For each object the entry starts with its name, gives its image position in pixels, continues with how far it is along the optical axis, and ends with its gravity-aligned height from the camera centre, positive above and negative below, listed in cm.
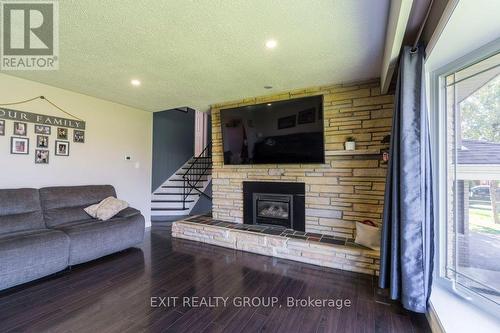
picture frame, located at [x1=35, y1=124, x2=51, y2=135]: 309 +56
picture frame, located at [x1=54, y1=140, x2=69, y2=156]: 329 +31
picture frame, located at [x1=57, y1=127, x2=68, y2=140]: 331 +54
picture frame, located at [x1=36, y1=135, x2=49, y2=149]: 310 +39
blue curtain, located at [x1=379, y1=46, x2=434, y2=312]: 176 -22
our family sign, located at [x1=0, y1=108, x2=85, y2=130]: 281 +70
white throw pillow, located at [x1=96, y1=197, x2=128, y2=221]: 320 -57
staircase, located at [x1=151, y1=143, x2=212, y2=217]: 532 -51
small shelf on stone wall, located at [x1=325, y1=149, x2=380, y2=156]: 284 +22
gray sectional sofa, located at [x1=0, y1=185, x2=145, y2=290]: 219 -73
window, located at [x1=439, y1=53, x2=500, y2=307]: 155 -7
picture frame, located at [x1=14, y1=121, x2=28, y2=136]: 289 +53
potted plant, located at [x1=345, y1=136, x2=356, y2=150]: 296 +33
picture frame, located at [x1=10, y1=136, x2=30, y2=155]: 287 +31
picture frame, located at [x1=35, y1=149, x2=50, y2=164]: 309 +18
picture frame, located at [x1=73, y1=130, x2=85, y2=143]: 350 +52
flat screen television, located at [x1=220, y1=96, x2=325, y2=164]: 311 +56
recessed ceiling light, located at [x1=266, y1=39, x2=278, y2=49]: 207 +118
